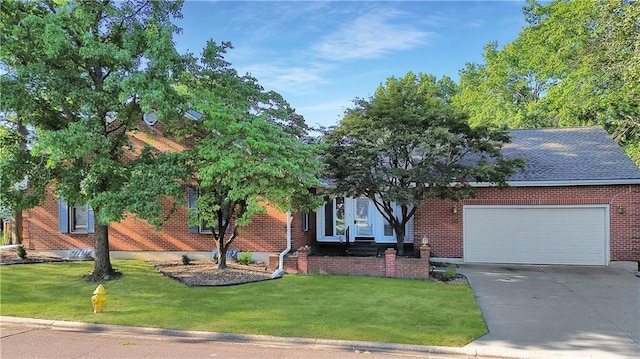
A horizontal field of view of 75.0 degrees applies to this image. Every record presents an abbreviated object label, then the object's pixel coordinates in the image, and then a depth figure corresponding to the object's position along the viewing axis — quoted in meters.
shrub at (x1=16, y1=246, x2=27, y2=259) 14.46
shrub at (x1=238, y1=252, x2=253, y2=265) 13.78
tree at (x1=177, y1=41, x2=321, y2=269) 9.80
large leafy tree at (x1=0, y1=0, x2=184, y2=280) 9.44
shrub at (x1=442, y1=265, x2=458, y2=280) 11.86
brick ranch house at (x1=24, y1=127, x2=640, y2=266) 14.27
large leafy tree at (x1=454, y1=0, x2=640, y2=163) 16.27
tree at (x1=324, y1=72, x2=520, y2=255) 12.23
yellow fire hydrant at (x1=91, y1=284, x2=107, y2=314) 8.03
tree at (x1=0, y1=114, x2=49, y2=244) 9.98
